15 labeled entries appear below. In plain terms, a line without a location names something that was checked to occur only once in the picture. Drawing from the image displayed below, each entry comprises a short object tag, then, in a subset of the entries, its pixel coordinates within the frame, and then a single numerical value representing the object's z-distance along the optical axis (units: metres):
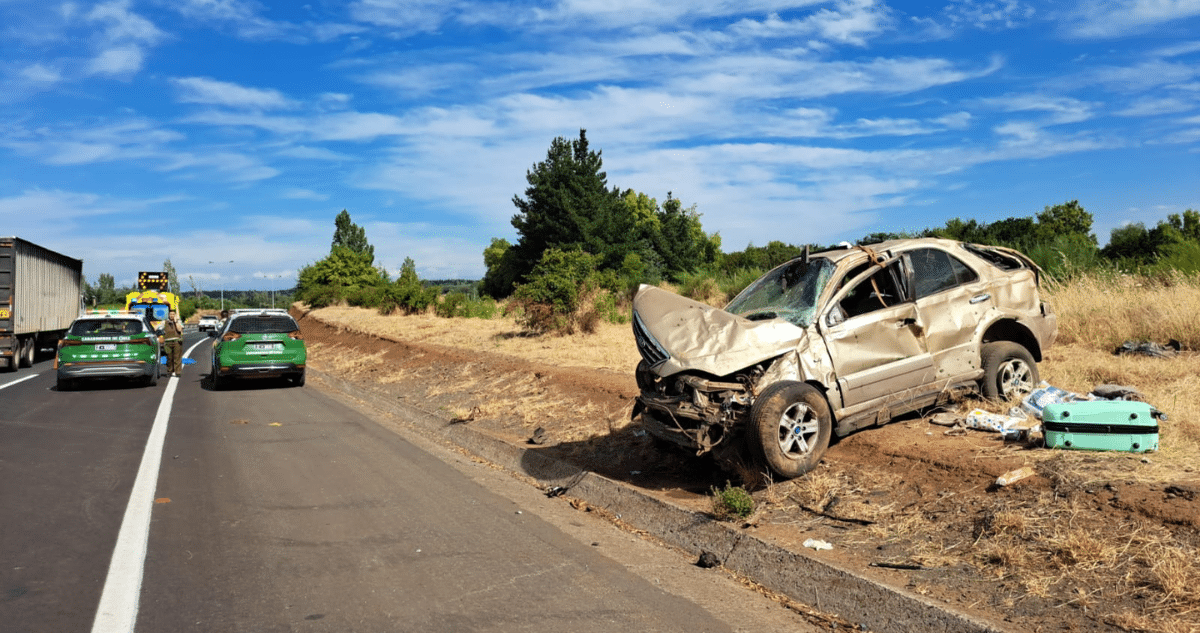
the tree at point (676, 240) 70.81
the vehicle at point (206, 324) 66.60
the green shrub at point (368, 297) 47.41
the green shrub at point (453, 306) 35.12
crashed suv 6.59
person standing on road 21.64
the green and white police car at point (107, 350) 17.39
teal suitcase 5.87
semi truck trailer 23.92
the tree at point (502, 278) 63.18
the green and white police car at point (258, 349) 17.36
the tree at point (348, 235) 101.19
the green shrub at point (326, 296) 61.03
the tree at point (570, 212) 57.47
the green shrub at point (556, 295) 20.16
